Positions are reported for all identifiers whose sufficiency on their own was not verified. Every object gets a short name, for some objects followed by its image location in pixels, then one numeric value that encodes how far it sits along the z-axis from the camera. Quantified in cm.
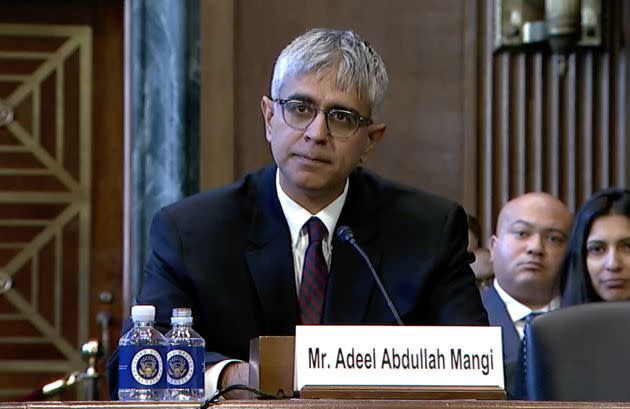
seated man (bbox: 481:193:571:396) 840
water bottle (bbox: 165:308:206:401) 485
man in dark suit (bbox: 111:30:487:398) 588
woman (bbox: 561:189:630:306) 834
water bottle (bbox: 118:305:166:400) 485
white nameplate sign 440
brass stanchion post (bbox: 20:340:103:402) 864
